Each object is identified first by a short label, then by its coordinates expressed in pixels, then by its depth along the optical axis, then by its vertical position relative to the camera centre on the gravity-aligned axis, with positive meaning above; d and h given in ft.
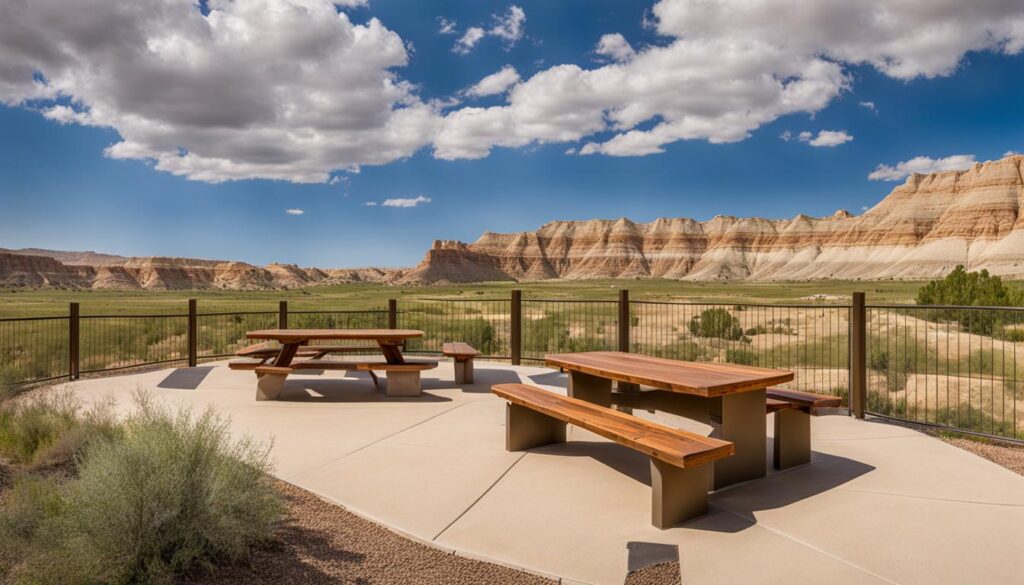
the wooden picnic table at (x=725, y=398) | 15.51 -2.94
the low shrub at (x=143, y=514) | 9.65 -4.01
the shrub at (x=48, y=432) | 16.90 -4.30
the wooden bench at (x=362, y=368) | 27.20 -3.96
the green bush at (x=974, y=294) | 64.67 -0.52
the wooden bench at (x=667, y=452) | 12.60 -3.45
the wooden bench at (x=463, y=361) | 30.58 -3.76
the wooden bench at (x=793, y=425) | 16.96 -3.90
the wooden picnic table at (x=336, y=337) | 27.78 -2.21
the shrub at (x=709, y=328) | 61.59 -4.28
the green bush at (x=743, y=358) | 45.24 -5.51
